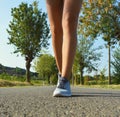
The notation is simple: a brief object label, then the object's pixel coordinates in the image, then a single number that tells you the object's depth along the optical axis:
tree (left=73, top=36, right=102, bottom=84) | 21.10
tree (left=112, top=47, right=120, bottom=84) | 18.79
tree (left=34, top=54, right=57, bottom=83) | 26.93
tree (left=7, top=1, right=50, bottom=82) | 20.78
